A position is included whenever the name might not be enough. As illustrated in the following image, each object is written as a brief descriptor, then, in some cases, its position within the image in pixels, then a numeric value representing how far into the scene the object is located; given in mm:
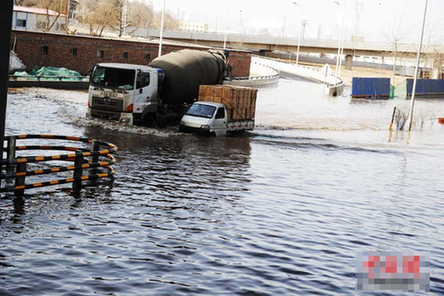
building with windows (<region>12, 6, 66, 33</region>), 81188
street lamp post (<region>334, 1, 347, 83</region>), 92725
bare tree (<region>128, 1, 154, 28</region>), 130950
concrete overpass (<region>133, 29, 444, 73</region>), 137750
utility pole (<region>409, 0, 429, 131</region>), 44484
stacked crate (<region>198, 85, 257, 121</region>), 32281
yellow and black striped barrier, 15570
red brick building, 55438
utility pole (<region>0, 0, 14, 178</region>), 14660
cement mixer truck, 30297
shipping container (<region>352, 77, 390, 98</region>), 73969
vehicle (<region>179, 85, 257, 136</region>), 31109
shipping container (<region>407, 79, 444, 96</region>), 85062
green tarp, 52012
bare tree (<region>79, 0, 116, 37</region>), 94831
